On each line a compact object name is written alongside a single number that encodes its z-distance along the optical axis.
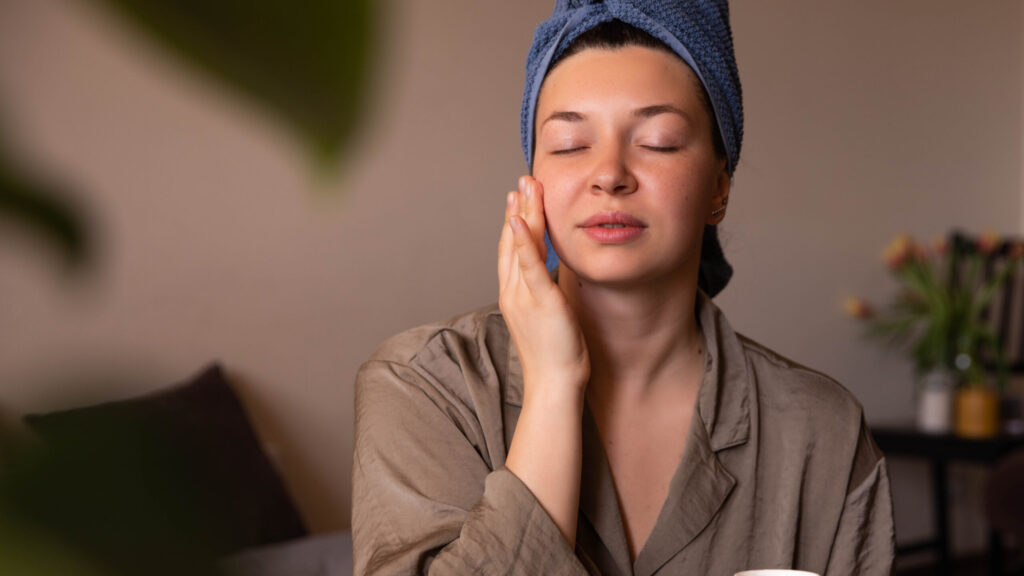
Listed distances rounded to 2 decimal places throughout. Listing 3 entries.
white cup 0.77
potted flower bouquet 3.39
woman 1.03
